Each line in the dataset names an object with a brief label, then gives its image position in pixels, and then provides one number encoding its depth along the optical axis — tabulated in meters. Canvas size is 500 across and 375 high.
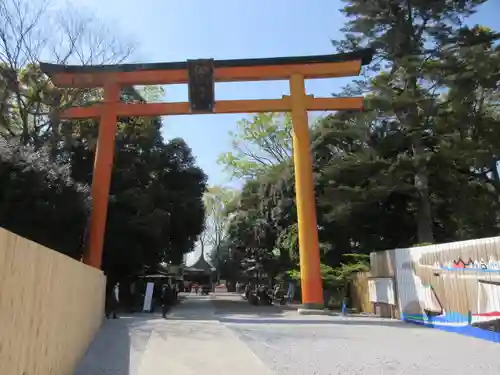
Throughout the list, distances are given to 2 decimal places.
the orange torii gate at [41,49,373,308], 19.89
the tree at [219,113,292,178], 37.00
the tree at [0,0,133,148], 20.52
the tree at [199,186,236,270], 50.16
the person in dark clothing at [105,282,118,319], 17.37
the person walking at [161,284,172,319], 17.12
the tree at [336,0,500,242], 20.84
